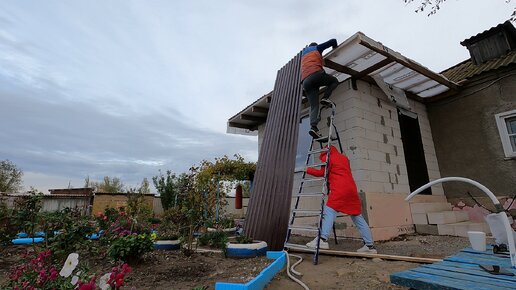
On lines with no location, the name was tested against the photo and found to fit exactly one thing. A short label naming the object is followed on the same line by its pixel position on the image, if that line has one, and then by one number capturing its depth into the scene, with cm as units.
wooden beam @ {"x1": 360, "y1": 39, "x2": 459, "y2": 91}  448
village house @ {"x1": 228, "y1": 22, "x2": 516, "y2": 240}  509
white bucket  219
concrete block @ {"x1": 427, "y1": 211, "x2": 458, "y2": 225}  530
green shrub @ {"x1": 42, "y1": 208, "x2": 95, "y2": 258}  309
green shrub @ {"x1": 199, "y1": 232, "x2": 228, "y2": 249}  357
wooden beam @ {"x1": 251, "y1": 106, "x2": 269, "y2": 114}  741
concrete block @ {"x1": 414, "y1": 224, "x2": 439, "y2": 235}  530
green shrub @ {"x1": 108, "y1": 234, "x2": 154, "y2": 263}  300
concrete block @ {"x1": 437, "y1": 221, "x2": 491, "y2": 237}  497
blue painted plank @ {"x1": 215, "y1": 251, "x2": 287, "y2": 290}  200
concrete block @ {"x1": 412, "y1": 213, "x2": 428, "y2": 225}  548
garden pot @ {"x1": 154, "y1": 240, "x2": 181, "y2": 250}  404
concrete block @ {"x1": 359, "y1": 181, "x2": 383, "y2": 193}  500
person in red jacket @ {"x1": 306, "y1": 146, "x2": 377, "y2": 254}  370
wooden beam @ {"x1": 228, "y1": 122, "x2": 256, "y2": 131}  871
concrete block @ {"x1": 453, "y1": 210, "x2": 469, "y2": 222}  589
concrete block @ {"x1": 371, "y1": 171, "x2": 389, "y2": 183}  526
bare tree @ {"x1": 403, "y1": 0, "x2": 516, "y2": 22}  459
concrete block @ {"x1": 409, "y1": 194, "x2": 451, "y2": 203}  580
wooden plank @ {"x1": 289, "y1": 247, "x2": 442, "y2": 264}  312
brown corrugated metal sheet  396
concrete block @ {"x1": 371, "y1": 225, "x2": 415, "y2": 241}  479
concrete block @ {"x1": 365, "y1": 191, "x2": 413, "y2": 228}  487
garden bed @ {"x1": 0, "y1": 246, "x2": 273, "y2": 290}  249
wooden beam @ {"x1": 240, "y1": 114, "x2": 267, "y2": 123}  809
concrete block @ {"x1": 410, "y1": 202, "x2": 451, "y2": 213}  561
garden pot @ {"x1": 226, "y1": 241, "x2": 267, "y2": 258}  341
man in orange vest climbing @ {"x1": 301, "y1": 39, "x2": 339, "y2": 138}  466
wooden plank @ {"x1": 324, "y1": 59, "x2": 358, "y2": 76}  505
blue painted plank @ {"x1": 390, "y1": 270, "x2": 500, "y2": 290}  125
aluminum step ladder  338
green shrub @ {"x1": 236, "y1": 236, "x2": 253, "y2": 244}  361
